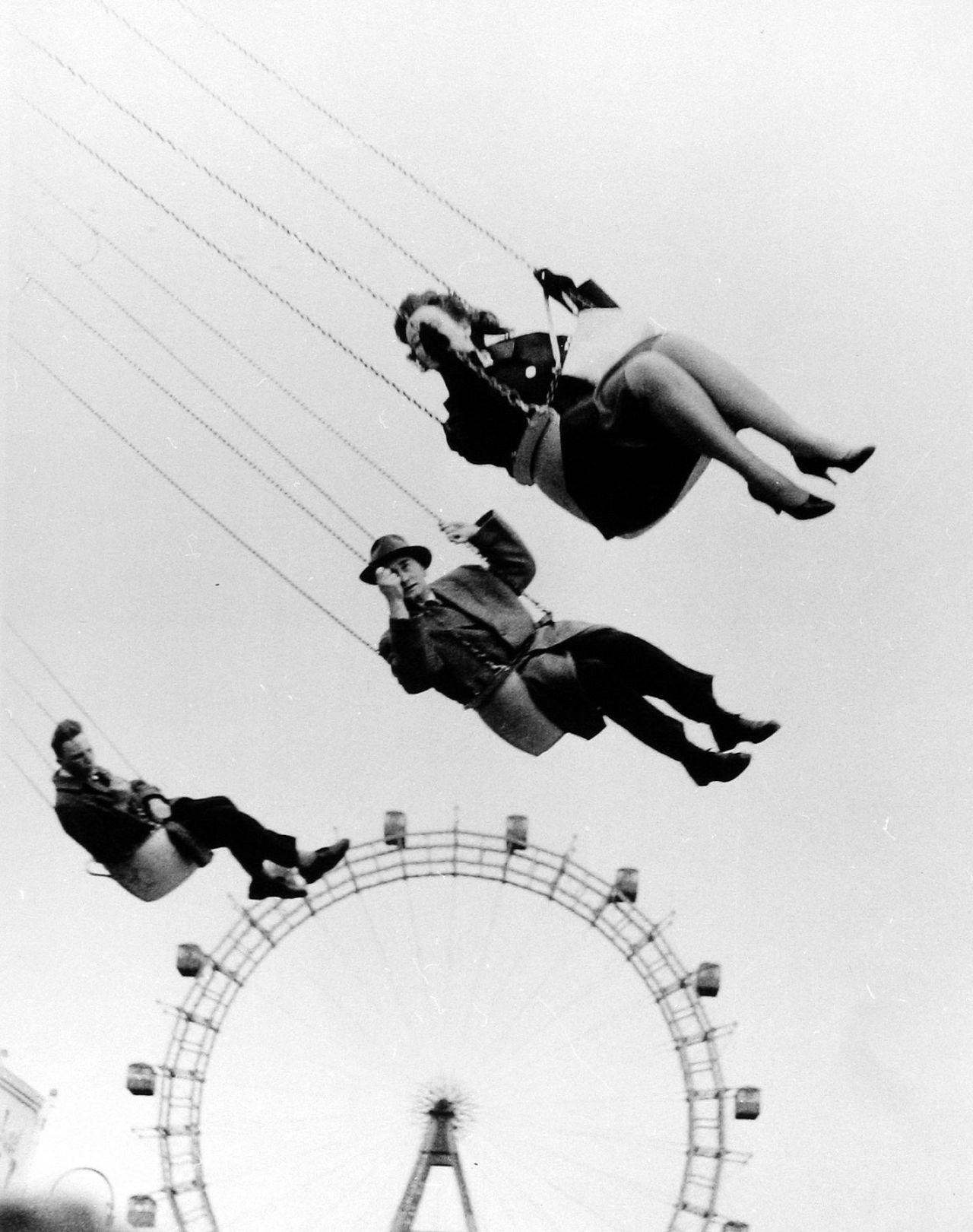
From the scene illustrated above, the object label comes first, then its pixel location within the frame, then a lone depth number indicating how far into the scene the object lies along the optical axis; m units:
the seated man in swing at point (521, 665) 8.58
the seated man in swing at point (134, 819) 9.55
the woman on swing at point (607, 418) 7.61
